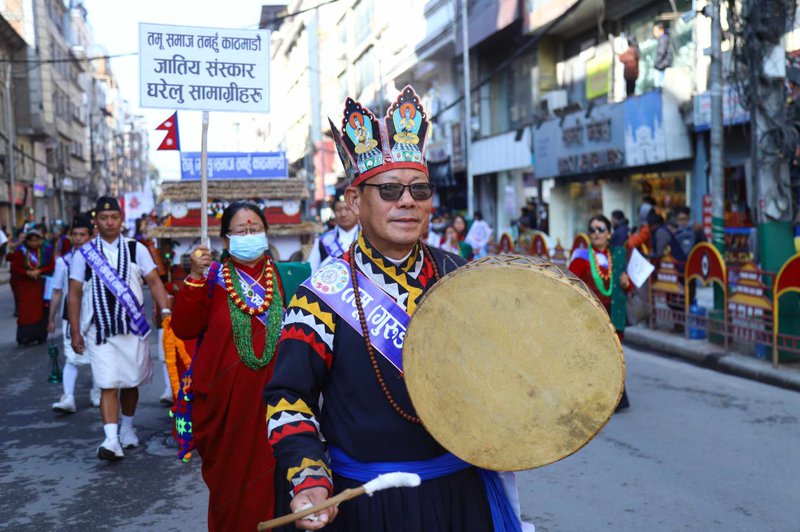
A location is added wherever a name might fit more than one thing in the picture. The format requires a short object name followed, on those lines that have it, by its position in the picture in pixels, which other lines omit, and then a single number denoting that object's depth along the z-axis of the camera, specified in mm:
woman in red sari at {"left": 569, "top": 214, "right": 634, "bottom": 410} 7898
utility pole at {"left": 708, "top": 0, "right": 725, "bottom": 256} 11961
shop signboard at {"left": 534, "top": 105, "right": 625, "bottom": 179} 20531
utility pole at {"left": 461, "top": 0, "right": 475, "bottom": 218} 25094
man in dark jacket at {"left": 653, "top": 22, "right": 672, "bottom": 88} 18094
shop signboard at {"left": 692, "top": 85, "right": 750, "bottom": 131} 15492
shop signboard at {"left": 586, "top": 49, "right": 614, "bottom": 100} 21609
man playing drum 2469
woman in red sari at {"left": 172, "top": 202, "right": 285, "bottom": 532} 4270
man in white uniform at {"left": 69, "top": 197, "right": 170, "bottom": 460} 6250
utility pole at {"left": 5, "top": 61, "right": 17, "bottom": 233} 36969
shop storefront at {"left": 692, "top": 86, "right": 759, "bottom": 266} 16094
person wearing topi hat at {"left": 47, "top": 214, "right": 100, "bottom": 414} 8070
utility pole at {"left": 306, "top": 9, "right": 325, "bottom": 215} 60250
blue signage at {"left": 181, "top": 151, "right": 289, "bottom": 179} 10623
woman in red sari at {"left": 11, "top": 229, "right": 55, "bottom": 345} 13078
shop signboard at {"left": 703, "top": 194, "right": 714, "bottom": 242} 13203
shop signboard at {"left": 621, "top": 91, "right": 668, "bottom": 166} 18500
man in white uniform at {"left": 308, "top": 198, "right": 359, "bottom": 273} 8164
